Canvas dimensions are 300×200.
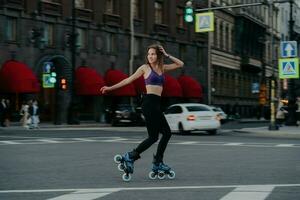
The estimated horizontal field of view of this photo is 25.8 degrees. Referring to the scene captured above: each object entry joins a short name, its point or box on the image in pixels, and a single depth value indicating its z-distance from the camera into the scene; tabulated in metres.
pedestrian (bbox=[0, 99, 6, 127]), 35.67
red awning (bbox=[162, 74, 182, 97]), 52.31
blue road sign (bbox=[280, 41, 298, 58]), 28.45
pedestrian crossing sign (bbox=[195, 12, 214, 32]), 31.56
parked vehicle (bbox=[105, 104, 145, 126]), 41.28
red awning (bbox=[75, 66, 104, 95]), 43.53
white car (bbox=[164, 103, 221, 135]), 28.92
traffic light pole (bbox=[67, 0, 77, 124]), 41.03
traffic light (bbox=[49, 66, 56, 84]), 38.64
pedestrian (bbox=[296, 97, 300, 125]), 39.75
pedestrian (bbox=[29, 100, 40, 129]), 34.94
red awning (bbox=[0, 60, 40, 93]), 37.56
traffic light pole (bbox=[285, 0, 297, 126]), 35.59
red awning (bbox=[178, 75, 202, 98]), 55.88
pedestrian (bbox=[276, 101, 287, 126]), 35.62
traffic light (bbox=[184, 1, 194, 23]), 27.33
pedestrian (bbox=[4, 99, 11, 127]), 36.03
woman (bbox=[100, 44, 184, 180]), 9.45
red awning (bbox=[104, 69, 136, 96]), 46.53
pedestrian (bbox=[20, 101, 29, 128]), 36.16
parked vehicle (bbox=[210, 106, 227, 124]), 48.03
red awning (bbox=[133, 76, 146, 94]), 48.56
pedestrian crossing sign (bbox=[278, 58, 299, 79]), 28.47
